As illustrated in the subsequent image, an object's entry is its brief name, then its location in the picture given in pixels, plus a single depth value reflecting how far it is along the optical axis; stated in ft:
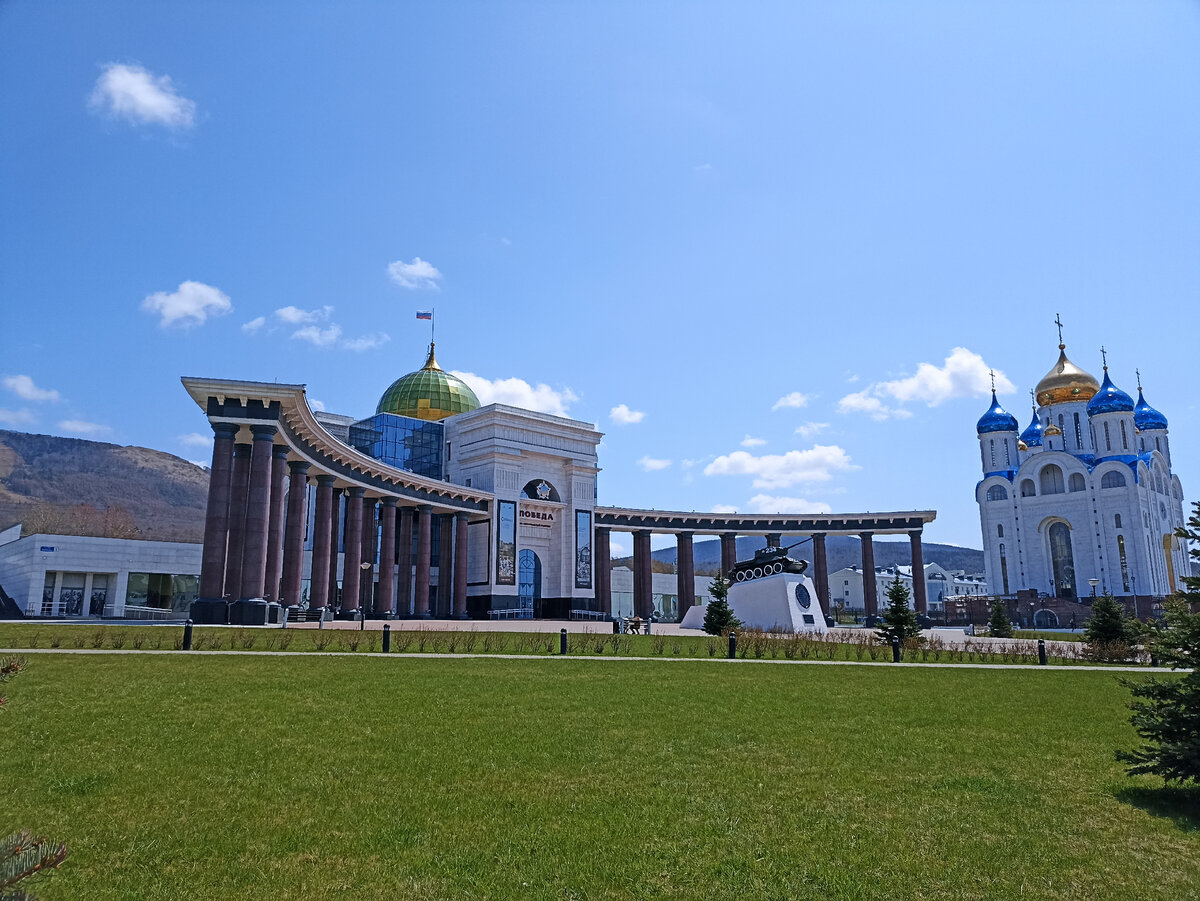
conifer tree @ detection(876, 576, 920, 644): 131.13
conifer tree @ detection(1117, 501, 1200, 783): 34.09
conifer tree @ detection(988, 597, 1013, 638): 189.74
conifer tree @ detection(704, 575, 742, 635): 149.79
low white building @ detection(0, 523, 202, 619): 221.87
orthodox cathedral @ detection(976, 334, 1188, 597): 274.36
